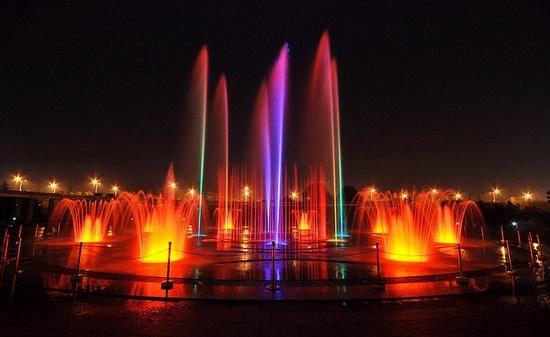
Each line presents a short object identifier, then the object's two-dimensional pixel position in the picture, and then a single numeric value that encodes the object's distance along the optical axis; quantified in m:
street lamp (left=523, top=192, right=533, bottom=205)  71.12
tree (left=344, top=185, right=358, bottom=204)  82.88
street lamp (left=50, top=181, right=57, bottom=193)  70.33
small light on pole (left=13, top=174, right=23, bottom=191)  66.64
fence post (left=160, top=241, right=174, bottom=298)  8.89
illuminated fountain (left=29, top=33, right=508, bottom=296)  11.48
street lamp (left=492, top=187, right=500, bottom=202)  74.26
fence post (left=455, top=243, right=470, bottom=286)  9.71
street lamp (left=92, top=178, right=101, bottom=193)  71.44
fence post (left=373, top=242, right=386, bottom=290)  8.91
